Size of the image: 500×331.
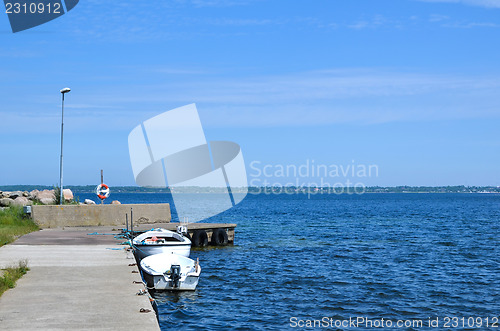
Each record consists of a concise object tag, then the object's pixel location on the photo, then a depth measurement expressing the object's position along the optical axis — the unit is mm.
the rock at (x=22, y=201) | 47000
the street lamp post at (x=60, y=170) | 38219
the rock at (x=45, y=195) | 46744
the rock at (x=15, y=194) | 54469
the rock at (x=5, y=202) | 47750
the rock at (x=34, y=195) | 52938
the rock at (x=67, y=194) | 48875
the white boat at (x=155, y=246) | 24656
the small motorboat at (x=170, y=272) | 20766
